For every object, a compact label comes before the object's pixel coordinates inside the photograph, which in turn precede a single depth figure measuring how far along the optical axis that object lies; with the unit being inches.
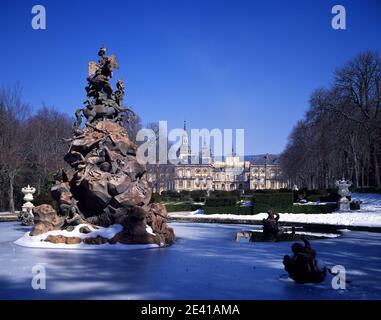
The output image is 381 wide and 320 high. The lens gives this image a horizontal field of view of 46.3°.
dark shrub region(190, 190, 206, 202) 2047.6
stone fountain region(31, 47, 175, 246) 601.2
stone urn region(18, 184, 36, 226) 962.3
